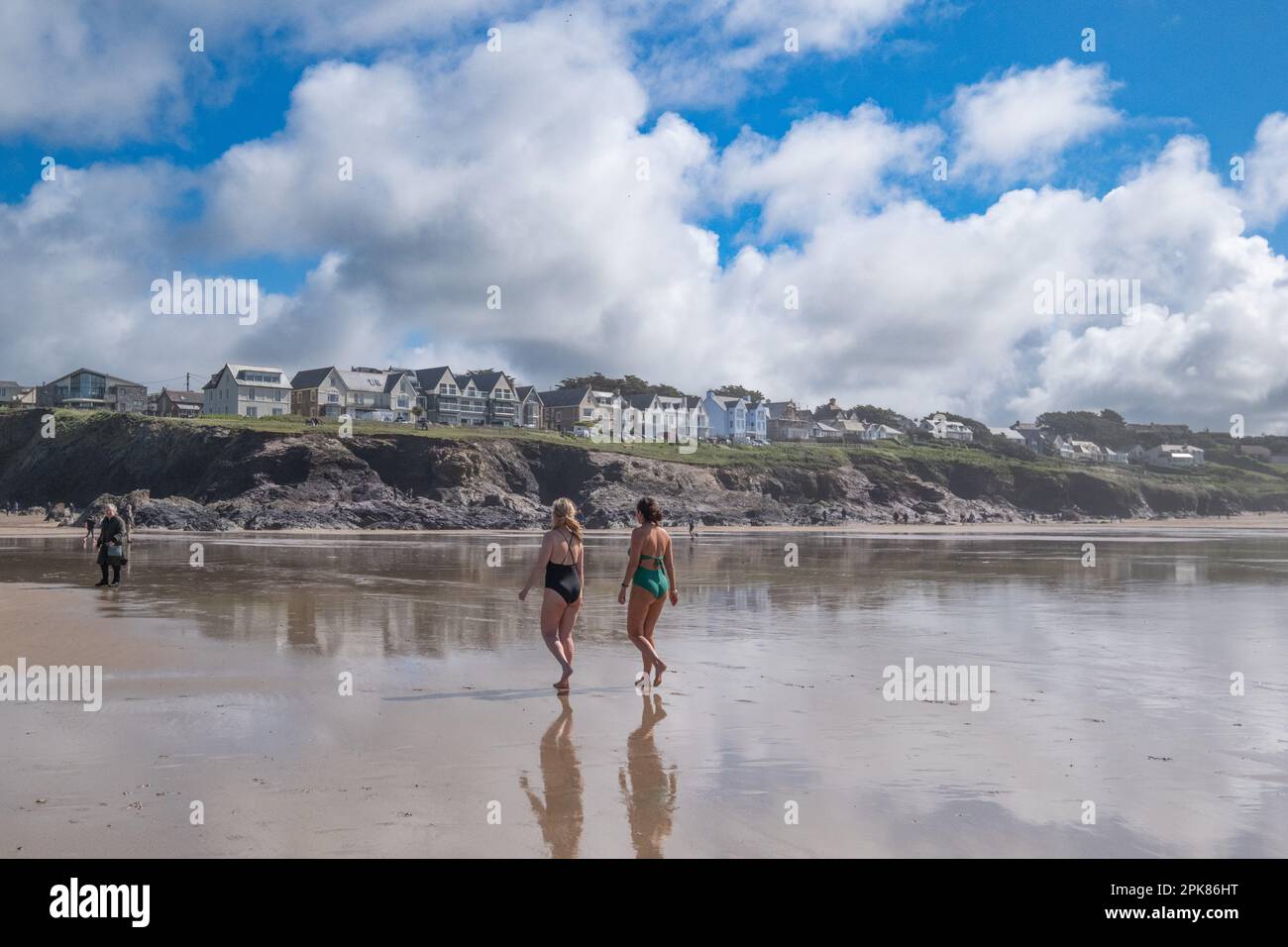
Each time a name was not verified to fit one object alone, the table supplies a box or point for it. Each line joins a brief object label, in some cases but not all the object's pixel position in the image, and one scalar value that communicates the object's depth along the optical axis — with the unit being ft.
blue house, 425.28
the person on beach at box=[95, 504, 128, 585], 62.13
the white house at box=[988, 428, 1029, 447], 542.86
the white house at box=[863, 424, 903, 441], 506.64
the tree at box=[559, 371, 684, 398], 468.34
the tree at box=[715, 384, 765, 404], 488.68
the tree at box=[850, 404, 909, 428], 572.51
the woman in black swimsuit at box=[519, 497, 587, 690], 31.27
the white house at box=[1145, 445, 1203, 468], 548.72
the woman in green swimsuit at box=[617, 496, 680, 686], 32.55
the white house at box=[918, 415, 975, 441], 522.06
